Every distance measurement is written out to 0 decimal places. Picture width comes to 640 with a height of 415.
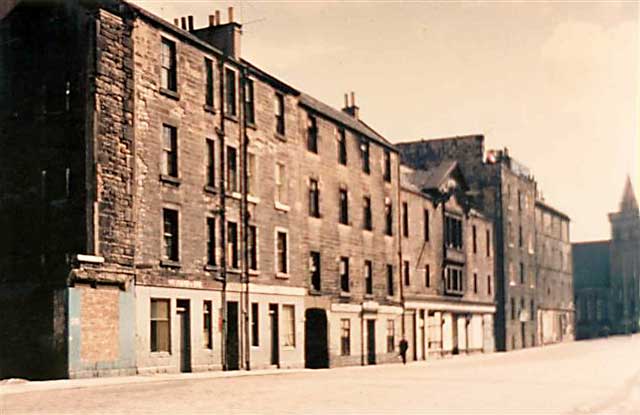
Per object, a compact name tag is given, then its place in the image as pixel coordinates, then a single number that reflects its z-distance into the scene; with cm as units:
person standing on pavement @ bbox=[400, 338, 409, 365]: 4656
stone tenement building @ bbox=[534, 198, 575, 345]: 8894
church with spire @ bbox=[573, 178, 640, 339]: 12019
